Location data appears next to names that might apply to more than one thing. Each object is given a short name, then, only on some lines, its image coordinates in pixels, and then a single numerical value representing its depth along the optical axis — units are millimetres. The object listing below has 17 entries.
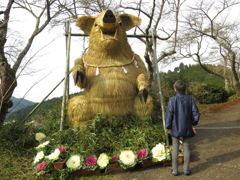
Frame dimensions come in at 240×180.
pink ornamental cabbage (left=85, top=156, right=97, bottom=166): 2602
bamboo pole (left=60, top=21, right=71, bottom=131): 3119
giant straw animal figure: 3104
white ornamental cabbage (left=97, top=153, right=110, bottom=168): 2590
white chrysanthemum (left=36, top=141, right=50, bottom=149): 2879
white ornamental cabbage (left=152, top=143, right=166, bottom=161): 2693
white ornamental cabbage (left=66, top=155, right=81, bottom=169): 2566
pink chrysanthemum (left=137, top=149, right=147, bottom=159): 2676
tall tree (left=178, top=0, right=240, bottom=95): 10344
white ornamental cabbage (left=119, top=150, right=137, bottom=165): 2588
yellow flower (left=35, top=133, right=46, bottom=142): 3389
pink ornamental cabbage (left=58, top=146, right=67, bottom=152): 2712
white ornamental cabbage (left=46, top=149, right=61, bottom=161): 2572
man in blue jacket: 2408
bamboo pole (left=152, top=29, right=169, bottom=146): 3194
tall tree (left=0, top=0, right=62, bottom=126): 4117
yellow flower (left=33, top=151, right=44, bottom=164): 2646
